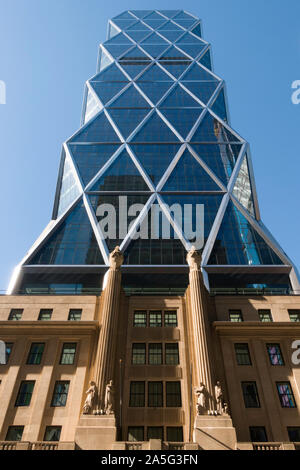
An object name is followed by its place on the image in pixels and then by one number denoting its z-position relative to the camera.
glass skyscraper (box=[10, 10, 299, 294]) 60.69
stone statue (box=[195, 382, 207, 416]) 27.31
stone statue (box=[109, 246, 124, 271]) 39.65
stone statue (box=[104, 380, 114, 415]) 27.45
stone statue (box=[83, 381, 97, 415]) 27.25
